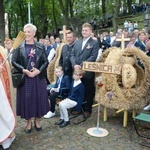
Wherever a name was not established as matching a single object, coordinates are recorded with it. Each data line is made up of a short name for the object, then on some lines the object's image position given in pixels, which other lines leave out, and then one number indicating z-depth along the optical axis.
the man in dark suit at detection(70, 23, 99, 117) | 5.34
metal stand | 4.70
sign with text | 4.37
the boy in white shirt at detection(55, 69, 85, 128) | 5.12
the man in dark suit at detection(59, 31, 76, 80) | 5.90
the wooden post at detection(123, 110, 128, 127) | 5.09
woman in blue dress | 4.48
